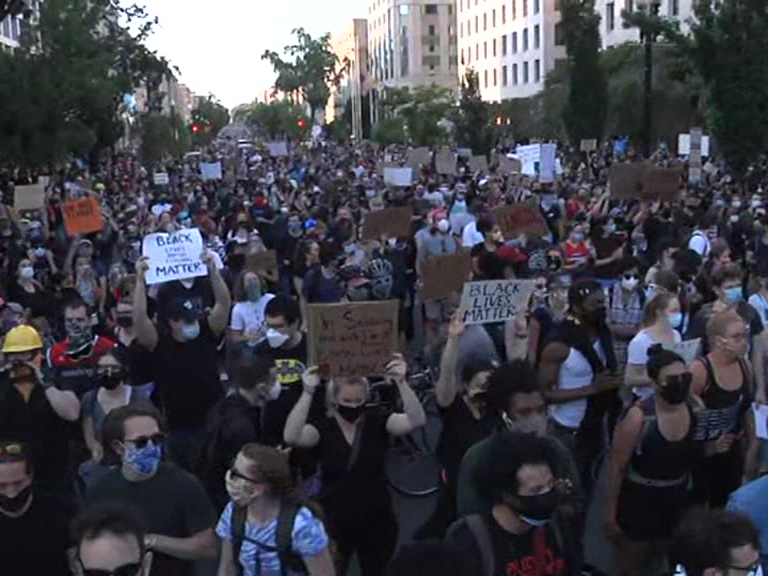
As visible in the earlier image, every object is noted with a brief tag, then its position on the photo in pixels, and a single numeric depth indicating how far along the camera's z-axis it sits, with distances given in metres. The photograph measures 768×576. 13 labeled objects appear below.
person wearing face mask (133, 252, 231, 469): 6.83
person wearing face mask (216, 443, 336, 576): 4.01
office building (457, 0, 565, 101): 78.56
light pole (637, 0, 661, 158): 23.20
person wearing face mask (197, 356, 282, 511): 5.23
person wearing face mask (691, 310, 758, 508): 5.67
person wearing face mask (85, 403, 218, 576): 4.40
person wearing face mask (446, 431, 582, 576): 3.81
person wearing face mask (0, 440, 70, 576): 4.22
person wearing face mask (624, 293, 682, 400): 6.59
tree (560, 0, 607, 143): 33.88
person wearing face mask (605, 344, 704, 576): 5.09
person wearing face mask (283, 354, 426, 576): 5.13
